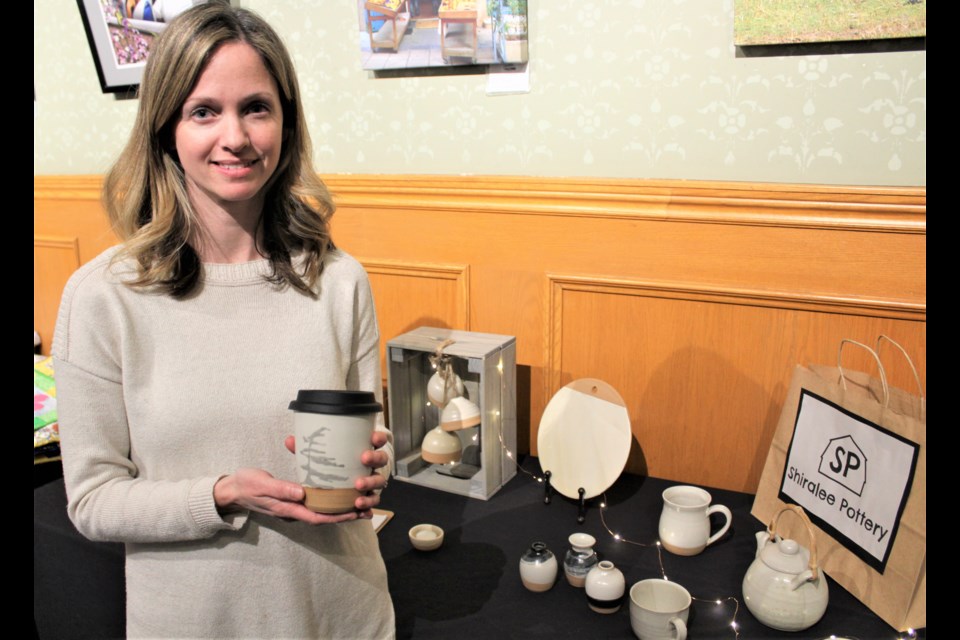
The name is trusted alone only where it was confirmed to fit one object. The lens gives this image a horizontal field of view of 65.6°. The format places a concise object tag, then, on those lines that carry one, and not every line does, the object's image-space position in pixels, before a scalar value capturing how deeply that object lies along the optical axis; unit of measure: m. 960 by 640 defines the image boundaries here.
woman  0.94
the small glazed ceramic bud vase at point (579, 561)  1.27
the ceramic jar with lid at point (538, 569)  1.26
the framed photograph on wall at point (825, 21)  1.35
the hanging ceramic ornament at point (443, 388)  1.62
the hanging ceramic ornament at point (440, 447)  1.61
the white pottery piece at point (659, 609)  1.10
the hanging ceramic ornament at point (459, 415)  1.59
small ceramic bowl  1.40
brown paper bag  1.10
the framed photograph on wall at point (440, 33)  1.67
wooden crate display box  1.60
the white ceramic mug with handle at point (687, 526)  1.36
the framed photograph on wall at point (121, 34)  2.24
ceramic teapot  1.14
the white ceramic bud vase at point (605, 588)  1.19
